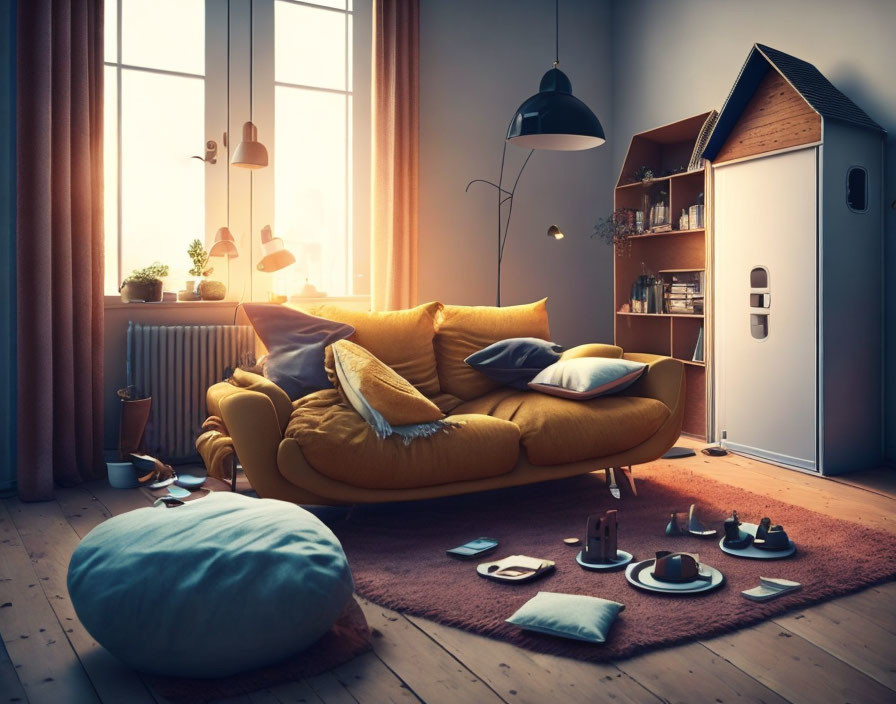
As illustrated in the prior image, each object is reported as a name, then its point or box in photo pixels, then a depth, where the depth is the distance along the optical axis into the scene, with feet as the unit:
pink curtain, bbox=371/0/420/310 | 15.21
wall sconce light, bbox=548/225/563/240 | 15.56
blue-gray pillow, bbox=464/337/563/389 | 11.55
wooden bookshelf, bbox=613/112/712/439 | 15.34
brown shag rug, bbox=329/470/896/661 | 6.66
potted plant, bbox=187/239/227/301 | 13.62
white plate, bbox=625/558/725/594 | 7.21
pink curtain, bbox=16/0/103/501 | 11.30
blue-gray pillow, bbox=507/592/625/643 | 6.24
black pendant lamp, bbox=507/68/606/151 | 11.08
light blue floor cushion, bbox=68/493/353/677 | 5.47
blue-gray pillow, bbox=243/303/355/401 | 10.86
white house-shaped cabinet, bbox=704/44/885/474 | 12.08
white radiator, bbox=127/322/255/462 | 13.01
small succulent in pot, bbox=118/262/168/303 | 12.94
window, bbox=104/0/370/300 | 13.75
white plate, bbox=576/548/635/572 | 7.86
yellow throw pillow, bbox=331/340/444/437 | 9.34
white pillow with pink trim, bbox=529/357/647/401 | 10.60
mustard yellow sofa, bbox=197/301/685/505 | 8.95
